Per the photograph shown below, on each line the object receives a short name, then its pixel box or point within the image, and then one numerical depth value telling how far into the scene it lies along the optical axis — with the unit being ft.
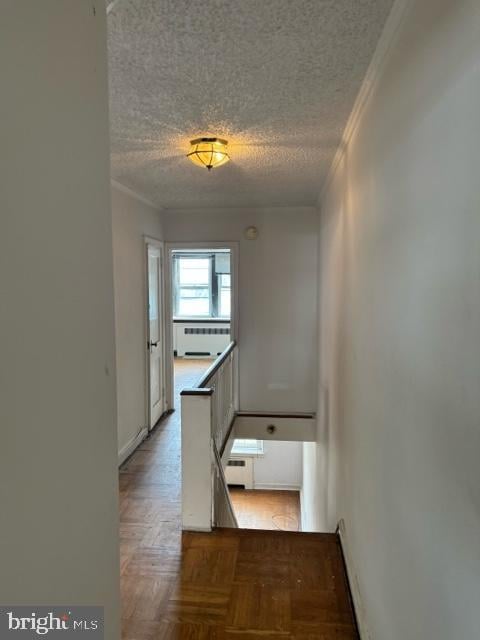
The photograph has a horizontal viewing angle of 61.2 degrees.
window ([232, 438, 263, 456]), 25.55
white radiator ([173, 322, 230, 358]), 27.58
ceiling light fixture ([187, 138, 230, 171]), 8.47
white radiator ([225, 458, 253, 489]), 25.45
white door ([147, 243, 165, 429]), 14.64
